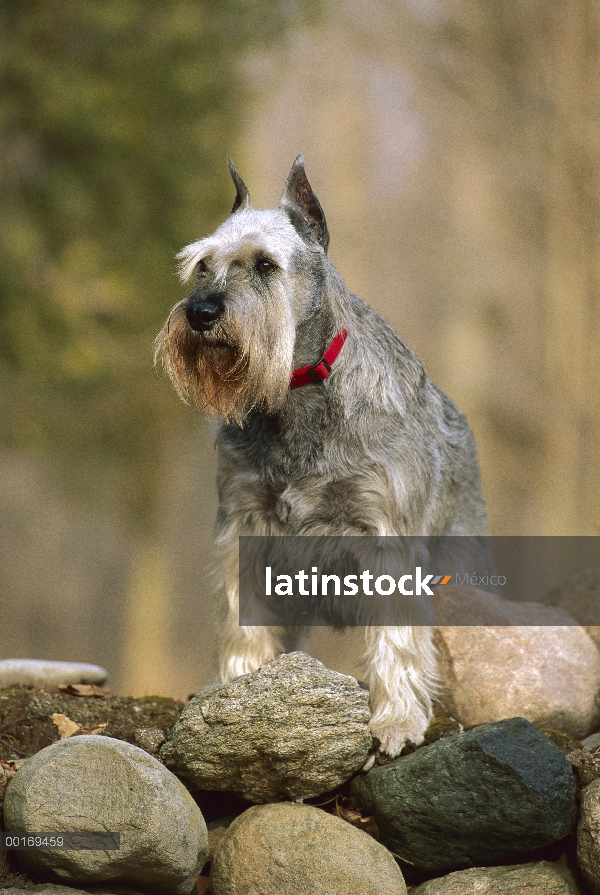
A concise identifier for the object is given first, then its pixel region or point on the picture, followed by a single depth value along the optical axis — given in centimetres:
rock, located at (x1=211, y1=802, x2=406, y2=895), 523
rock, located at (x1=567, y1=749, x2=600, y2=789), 552
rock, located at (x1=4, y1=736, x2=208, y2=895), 494
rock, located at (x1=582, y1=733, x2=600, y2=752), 597
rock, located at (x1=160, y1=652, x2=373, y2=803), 546
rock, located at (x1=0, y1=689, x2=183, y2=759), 599
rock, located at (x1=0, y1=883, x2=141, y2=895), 489
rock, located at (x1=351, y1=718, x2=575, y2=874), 523
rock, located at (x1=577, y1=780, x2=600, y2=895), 512
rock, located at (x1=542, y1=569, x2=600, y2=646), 732
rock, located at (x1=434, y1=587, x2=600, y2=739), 643
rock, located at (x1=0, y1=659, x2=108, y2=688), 737
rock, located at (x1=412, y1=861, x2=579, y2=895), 529
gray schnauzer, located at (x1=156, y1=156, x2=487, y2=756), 575
